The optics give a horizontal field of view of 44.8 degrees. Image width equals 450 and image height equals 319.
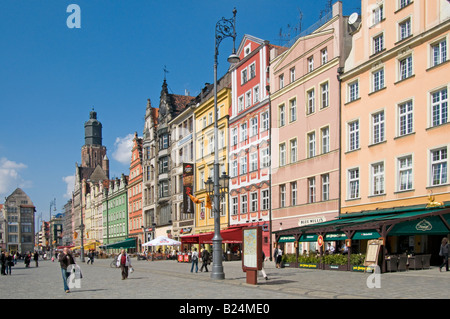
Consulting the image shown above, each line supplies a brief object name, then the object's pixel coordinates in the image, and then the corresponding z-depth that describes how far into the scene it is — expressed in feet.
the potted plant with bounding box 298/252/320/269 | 95.61
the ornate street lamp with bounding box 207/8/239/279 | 77.97
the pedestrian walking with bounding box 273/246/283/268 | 103.04
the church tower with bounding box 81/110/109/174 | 593.42
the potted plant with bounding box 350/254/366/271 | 83.99
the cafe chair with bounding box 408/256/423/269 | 82.28
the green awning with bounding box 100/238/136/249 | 189.57
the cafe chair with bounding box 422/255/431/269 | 83.20
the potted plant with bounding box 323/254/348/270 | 88.39
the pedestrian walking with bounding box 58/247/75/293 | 61.21
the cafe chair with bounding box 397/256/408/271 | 81.05
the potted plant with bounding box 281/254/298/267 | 103.40
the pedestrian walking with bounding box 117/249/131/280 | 82.58
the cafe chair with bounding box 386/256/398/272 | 80.02
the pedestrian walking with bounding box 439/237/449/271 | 76.07
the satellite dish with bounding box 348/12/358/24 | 111.24
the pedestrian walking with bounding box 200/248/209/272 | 98.99
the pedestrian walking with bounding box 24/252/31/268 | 165.57
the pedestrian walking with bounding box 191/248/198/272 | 98.85
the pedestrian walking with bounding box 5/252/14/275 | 117.19
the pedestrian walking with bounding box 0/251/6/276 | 114.42
